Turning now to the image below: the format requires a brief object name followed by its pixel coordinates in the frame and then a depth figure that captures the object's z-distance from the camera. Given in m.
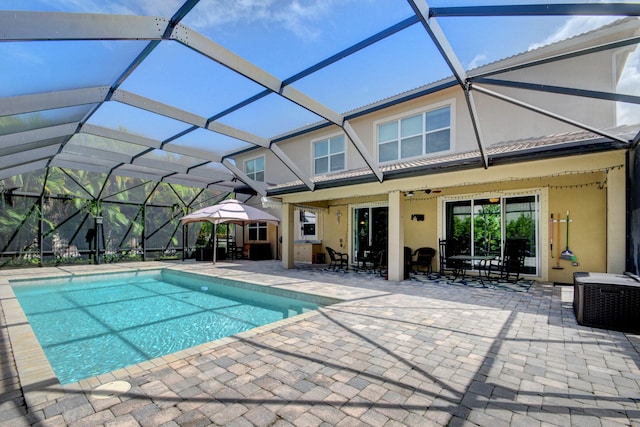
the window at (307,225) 15.37
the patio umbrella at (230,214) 12.99
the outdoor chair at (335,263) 12.11
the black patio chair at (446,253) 10.46
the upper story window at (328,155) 13.26
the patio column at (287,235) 12.14
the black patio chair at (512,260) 8.91
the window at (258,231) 17.66
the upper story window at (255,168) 17.19
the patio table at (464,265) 8.62
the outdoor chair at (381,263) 10.97
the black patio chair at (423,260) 10.91
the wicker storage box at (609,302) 4.43
